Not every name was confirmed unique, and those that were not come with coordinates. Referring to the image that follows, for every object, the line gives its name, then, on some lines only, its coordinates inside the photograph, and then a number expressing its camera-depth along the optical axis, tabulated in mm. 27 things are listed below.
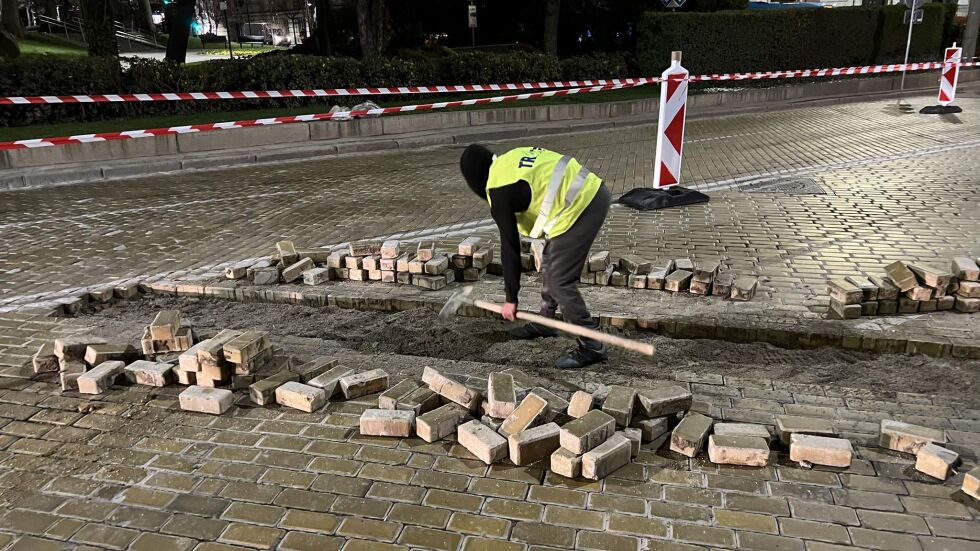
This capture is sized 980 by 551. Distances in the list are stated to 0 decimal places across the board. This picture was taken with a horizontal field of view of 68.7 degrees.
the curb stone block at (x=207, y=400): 4145
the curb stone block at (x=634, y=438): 3646
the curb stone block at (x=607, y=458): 3434
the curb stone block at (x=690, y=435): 3607
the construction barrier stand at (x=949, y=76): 15062
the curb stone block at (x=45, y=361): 4691
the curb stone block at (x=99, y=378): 4371
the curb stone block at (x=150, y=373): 4453
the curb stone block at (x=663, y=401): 3836
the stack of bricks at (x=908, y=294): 5215
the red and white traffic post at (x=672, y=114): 8258
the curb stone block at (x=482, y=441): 3605
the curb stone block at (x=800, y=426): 3617
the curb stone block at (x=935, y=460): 3352
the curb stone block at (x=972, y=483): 3182
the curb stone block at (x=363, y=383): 4266
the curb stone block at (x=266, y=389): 4227
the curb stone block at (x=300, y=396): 4136
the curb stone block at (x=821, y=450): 3469
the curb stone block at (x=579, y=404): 3793
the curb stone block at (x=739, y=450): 3510
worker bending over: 4066
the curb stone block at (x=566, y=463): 3457
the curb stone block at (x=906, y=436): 3527
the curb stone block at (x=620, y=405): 3766
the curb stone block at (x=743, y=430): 3625
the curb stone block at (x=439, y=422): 3799
